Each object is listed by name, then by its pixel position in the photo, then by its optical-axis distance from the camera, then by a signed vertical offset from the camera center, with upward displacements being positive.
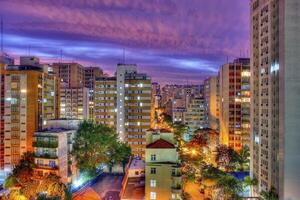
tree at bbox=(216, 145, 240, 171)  74.25 -13.28
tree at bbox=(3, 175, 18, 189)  50.73 -12.73
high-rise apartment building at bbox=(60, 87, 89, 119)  136.00 -0.13
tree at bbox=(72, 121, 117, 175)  62.56 -8.87
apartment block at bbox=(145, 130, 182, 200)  44.53 -10.22
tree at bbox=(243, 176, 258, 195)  54.16 -13.50
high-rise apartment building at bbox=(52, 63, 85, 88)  161.50 +14.92
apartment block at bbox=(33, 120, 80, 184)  55.72 -9.25
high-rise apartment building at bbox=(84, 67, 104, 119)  175.62 +15.17
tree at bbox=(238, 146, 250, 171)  76.16 -13.82
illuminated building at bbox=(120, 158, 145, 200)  45.63 -13.10
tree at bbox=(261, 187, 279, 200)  43.72 -12.81
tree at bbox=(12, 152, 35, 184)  53.00 -11.44
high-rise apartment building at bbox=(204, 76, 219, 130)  130.50 -0.11
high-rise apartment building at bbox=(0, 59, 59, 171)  72.31 -2.33
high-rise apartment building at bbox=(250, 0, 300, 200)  43.12 +0.93
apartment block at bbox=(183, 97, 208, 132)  149.50 -6.20
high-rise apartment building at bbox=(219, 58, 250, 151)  94.75 +0.52
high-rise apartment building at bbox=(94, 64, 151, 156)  96.69 -0.68
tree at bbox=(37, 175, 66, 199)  48.09 -12.91
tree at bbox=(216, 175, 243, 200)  47.62 -12.89
